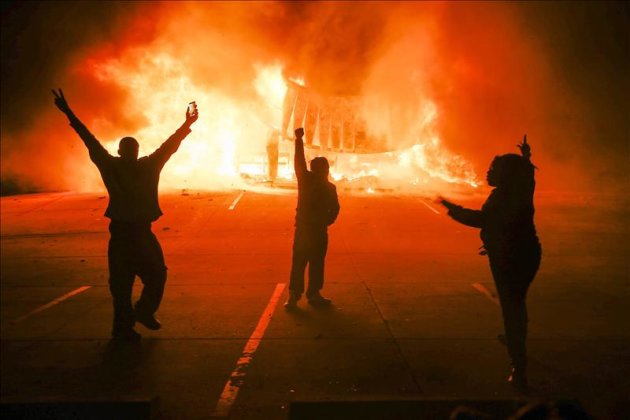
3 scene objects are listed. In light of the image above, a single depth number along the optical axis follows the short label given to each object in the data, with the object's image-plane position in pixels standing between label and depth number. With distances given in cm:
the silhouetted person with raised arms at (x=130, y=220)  520
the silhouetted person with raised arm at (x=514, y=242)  438
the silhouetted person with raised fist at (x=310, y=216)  669
